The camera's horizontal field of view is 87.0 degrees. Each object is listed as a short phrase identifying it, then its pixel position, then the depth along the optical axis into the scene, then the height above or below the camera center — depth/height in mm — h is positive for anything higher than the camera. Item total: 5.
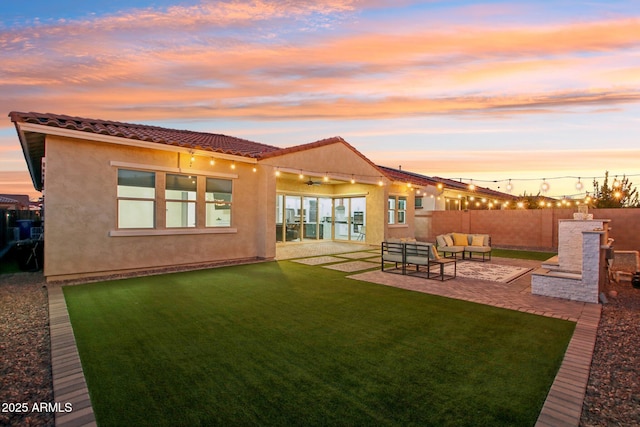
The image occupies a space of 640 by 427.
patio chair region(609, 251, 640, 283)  9438 -1688
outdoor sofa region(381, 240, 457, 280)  9170 -1225
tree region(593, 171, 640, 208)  19844 +1288
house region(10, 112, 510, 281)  7945 +568
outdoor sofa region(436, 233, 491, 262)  12509 -1137
